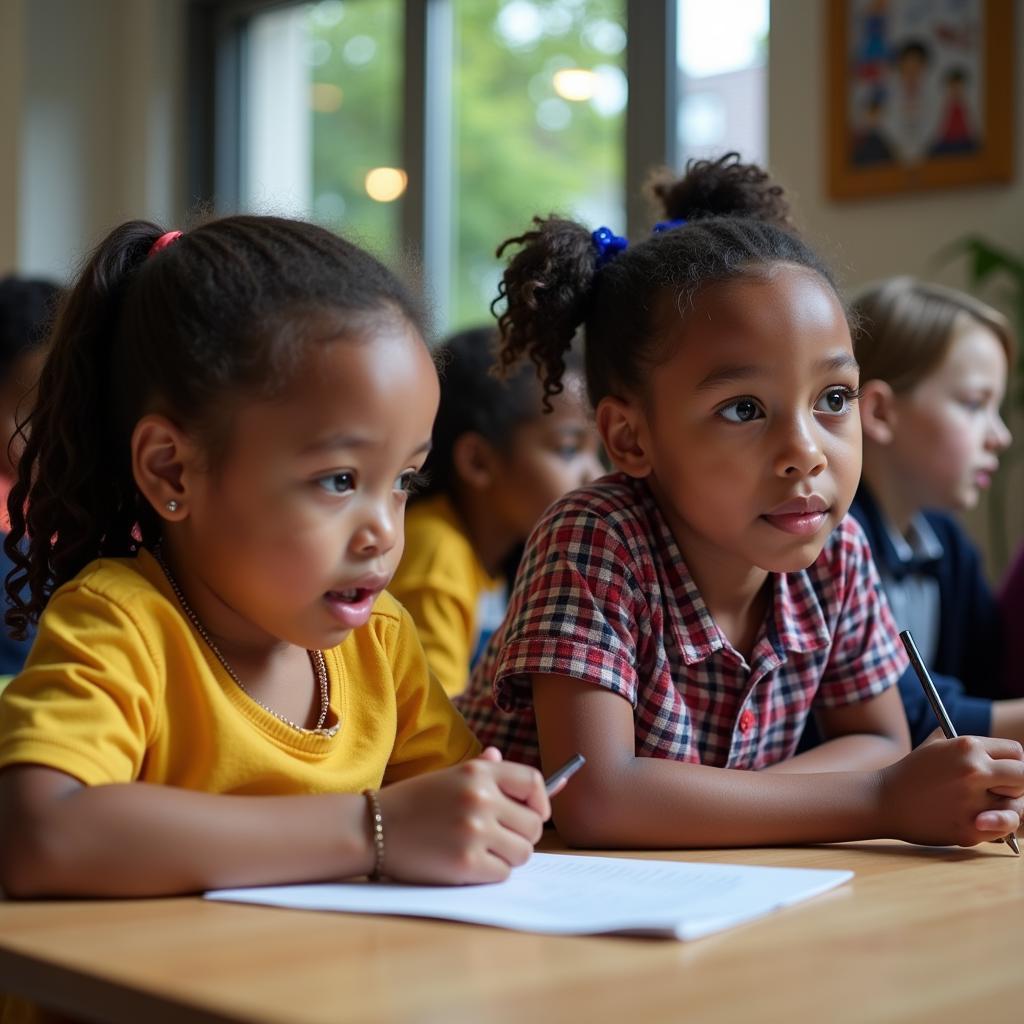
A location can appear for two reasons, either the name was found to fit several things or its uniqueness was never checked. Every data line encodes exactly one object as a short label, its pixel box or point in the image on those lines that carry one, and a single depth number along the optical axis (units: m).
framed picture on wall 2.86
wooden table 0.59
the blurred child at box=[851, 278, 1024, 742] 2.03
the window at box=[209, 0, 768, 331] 3.62
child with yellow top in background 2.36
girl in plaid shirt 1.04
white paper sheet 0.72
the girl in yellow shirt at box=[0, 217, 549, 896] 0.82
